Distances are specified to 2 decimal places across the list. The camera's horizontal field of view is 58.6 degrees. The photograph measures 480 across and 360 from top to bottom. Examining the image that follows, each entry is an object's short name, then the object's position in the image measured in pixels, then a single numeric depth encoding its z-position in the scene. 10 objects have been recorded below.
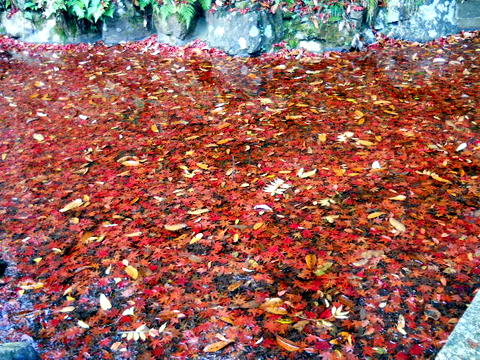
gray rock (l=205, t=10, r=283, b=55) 6.58
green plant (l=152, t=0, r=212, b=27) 6.85
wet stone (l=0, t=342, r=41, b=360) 1.91
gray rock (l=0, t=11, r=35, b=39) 8.01
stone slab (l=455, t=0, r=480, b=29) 6.81
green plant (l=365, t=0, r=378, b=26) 6.51
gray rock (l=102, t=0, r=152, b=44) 7.65
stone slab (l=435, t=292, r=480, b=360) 1.64
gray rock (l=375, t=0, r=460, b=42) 6.68
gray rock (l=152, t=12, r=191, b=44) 7.15
